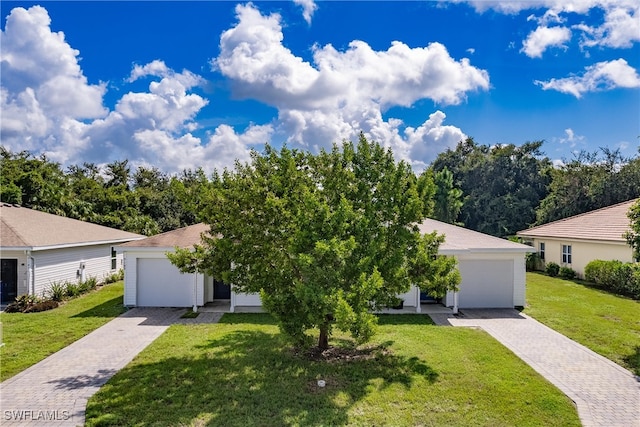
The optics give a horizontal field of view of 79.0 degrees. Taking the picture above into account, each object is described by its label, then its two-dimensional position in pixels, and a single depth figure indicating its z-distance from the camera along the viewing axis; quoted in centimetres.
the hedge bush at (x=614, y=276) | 1831
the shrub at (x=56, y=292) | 1605
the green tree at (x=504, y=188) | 3825
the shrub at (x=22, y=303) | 1466
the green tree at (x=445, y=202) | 3816
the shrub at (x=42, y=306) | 1466
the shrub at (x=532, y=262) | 2752
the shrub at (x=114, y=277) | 2089
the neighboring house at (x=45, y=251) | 1542
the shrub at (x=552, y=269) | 2452
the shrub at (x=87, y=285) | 1773
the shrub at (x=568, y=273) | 2330
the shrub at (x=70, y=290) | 1688
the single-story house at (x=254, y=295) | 1548
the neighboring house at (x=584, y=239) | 2072
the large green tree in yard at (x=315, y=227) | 811
